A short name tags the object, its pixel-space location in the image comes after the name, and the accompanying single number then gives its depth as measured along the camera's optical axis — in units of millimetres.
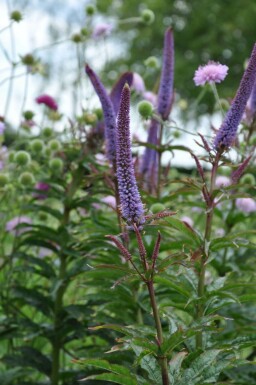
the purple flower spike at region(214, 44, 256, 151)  1364
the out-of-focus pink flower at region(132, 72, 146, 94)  2650
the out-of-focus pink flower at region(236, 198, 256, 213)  2611
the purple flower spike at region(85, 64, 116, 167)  1727
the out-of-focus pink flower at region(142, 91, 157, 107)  2689
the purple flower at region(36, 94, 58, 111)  2754
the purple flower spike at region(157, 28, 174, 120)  2045
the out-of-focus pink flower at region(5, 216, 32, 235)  2718
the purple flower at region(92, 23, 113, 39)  2869
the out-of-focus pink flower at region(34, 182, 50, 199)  2433
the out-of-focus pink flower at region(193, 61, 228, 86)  1801
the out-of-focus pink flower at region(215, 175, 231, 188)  2889
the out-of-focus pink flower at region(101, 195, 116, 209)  2506
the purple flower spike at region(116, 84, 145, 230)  1119
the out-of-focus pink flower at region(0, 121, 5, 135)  2429
